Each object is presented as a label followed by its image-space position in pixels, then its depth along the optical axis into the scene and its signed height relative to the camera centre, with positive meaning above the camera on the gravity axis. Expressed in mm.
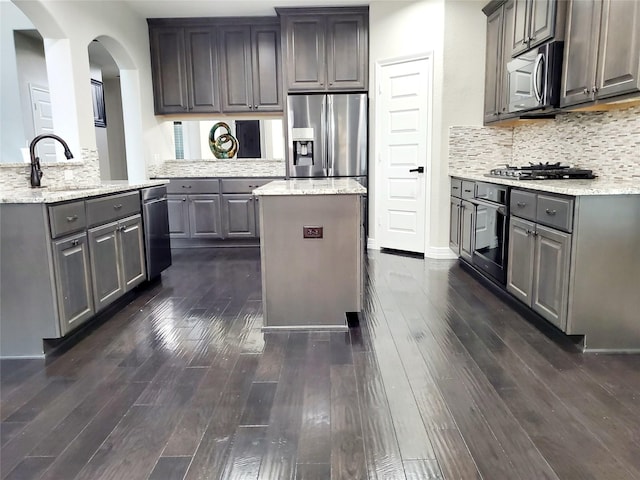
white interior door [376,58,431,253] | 4680 +144
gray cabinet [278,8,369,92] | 5059 +1316
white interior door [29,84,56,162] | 4742 +584
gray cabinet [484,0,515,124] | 3896 +939
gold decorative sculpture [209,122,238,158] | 5902 +300
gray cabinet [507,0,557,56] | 3119 +1018
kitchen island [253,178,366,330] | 2756 -555
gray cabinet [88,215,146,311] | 2889 -624
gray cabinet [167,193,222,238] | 5422 -565
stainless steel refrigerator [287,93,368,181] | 5078 +351
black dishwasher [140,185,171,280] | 3693 -519
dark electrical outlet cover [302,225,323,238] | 2770 -397
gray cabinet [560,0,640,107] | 2381 +632
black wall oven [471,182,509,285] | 3270 -511
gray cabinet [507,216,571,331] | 2461 -634
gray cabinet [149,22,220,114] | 5391 +1186
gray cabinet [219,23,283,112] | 5359 +1178
